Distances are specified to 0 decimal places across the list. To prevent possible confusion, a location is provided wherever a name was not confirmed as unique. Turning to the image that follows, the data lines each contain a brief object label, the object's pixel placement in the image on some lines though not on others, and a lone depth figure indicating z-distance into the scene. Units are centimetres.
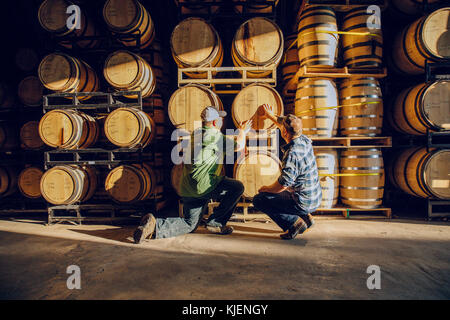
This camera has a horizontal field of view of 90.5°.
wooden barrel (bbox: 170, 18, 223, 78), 396
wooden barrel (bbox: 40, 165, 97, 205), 404
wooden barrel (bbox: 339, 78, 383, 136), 391
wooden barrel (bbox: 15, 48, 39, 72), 538
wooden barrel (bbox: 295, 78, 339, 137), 393
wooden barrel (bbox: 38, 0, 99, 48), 429
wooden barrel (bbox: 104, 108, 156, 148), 400
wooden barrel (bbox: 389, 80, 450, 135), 381
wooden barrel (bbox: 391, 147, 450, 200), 380
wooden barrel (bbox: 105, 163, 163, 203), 402
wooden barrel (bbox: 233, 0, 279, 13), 419
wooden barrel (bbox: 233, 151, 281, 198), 378
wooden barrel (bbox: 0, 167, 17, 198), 482
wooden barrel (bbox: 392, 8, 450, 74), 377
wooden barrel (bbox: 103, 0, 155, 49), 417
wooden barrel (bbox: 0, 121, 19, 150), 500
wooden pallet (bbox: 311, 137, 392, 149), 391
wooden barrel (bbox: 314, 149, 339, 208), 396
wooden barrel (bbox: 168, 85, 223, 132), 391
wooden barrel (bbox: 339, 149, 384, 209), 389
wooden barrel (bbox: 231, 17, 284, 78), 389
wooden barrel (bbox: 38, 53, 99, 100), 422
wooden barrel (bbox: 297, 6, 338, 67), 391
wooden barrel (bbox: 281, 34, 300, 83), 484
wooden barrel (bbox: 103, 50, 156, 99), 420
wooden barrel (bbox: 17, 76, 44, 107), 504
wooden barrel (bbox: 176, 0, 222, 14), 423
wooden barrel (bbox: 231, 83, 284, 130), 384
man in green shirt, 328
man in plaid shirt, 296
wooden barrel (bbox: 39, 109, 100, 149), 405
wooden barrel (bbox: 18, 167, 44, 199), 467
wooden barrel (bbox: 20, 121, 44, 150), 485
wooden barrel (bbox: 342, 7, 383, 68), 393
